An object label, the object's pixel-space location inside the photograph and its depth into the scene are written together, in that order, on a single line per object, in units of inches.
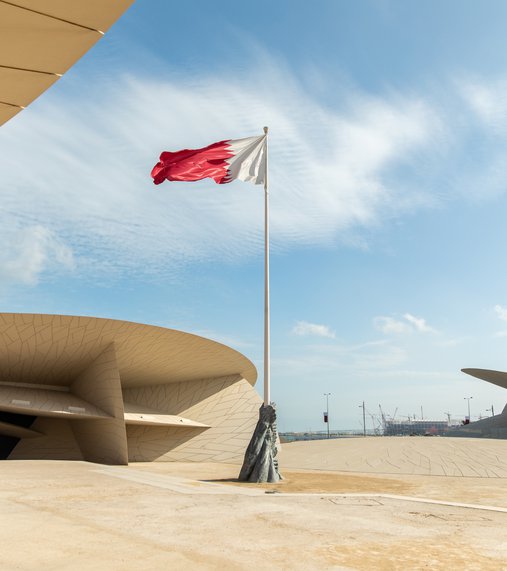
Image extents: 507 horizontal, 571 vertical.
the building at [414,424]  5927.2
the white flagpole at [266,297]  613.3
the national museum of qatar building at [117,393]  919.0
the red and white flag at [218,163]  633.0
